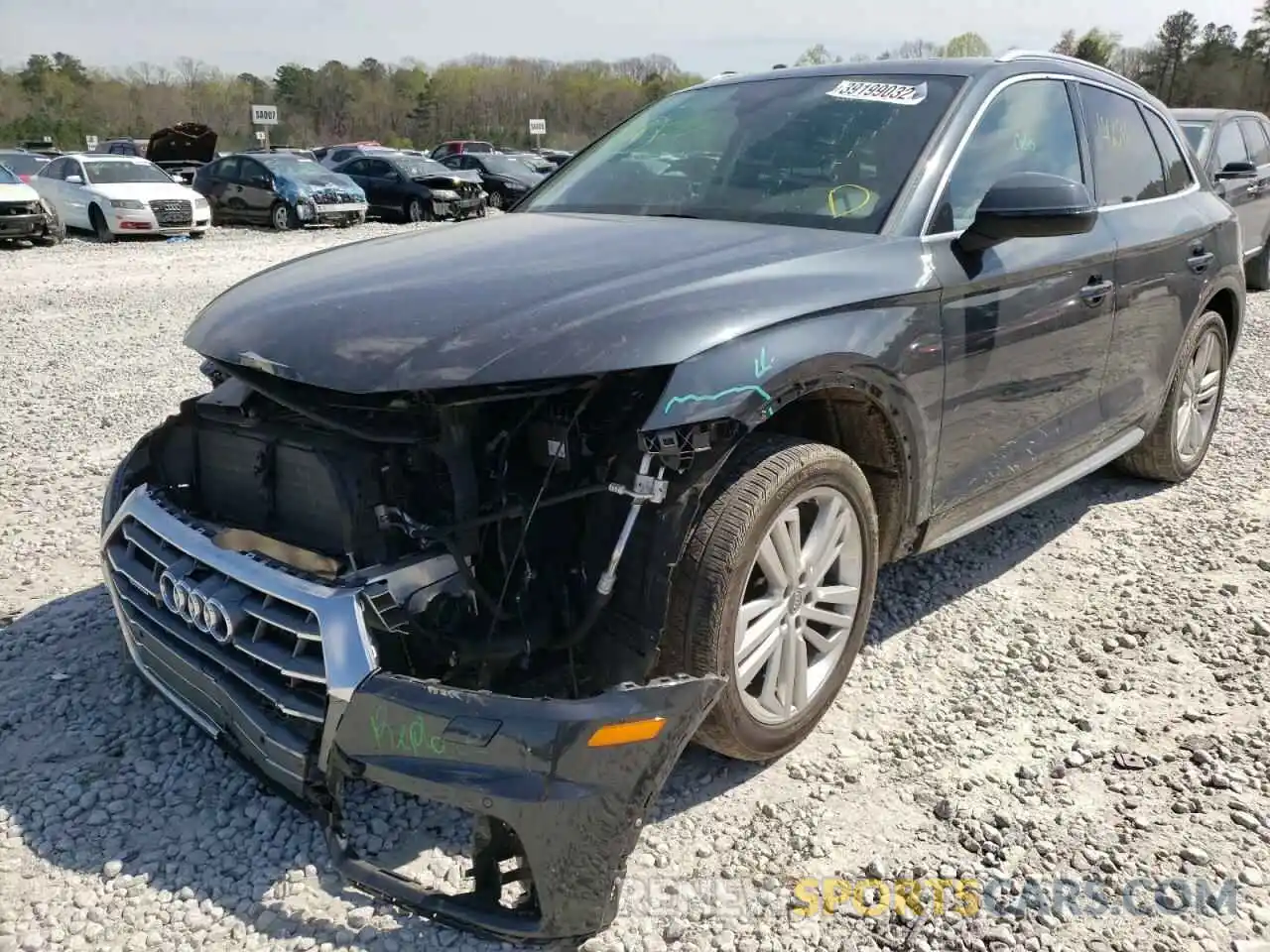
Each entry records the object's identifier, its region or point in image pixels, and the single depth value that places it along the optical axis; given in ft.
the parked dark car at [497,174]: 76.84
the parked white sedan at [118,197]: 53.01
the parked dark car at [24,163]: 63.82
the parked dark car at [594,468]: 6.78
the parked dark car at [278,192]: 61.82
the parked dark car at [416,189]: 67.72
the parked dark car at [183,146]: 90.22
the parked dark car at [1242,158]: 29.66
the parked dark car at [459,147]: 110.42
